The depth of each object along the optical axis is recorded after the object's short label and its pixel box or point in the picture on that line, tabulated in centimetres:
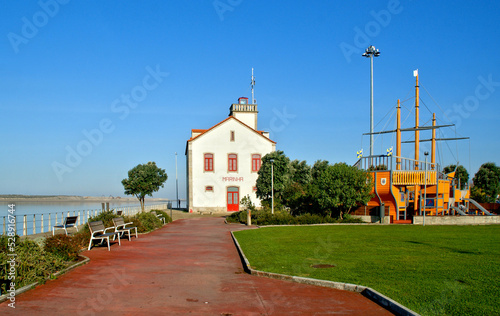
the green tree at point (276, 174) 4169
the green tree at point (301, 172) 5022
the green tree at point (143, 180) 4966
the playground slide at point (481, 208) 3081
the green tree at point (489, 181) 5859
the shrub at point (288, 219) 2591
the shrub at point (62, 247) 1080
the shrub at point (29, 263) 805
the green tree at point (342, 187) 2639
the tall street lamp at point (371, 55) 3425
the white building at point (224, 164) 4750
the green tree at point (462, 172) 6488
